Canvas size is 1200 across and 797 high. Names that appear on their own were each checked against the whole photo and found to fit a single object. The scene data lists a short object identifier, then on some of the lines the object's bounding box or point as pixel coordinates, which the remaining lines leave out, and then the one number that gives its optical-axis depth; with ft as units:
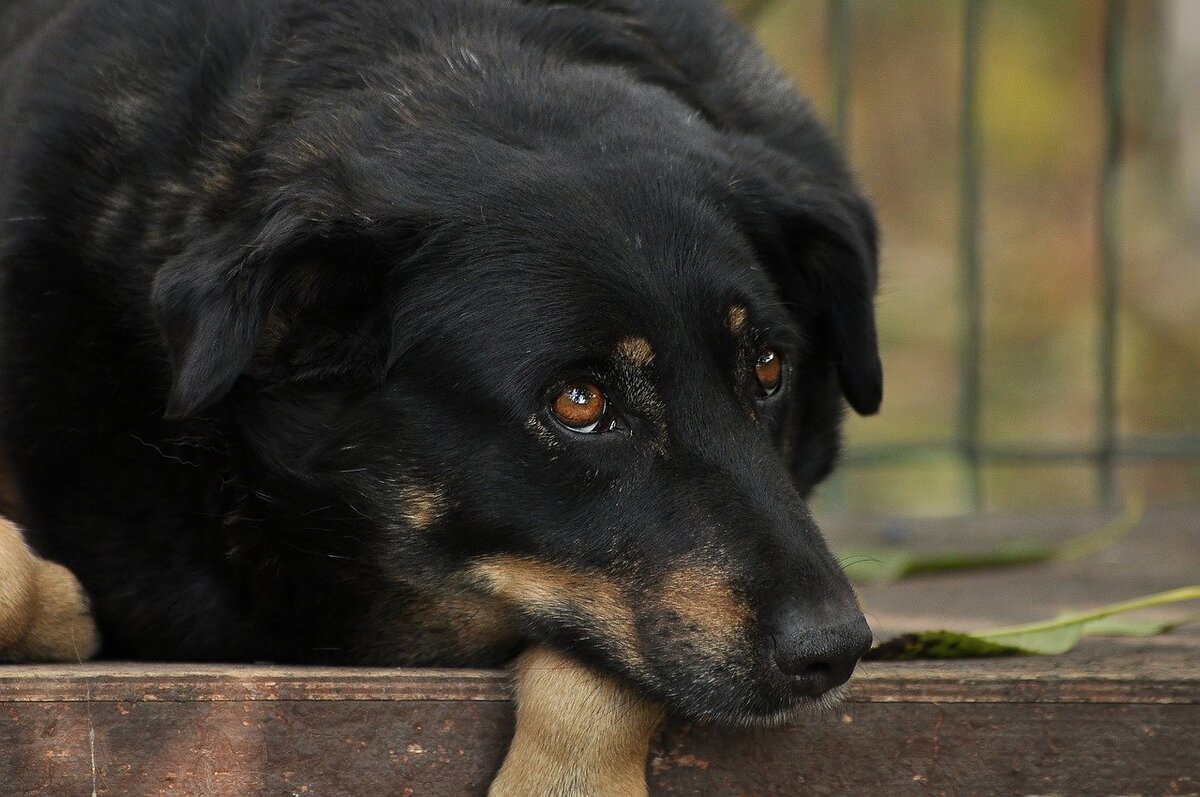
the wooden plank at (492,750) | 16.70
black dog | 17.57
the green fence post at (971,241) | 38.06
